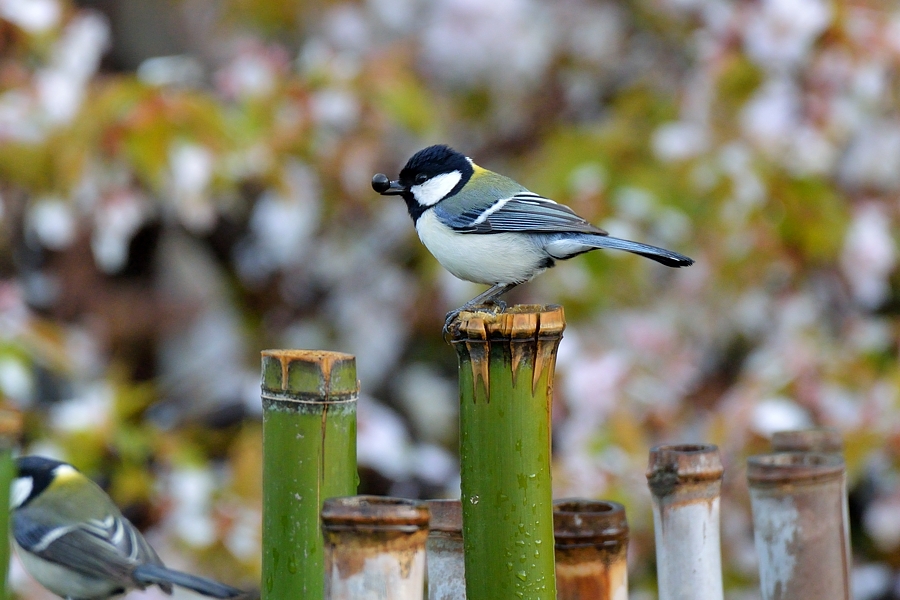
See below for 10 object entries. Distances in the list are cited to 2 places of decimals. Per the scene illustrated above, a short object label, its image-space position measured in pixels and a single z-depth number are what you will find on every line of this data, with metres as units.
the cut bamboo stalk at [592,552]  6.69
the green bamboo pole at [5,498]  6.51
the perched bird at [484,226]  6.94
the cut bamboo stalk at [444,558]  6.70
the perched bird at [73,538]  6.99
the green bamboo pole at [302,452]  6.63
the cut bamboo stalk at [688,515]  6.71
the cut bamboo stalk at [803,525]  6.76
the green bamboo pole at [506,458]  6.64
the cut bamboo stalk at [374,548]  6.56
